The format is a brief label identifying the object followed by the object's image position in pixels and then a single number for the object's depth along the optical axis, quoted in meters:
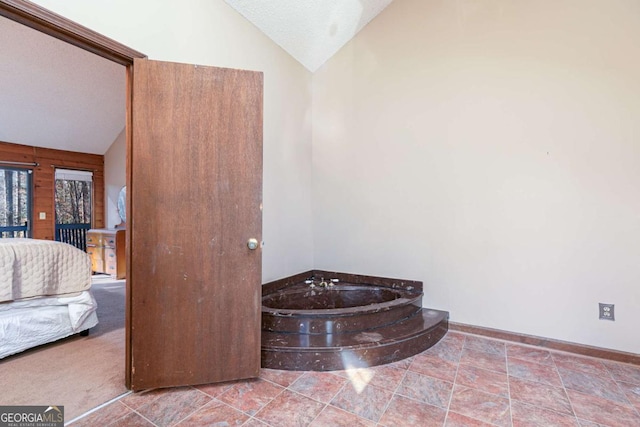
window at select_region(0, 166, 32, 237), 4.77
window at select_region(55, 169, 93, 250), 5.30
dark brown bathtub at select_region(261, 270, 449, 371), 2.17
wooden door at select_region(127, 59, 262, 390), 1.83
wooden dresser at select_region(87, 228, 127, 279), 4.95
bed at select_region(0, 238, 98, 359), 2.26
